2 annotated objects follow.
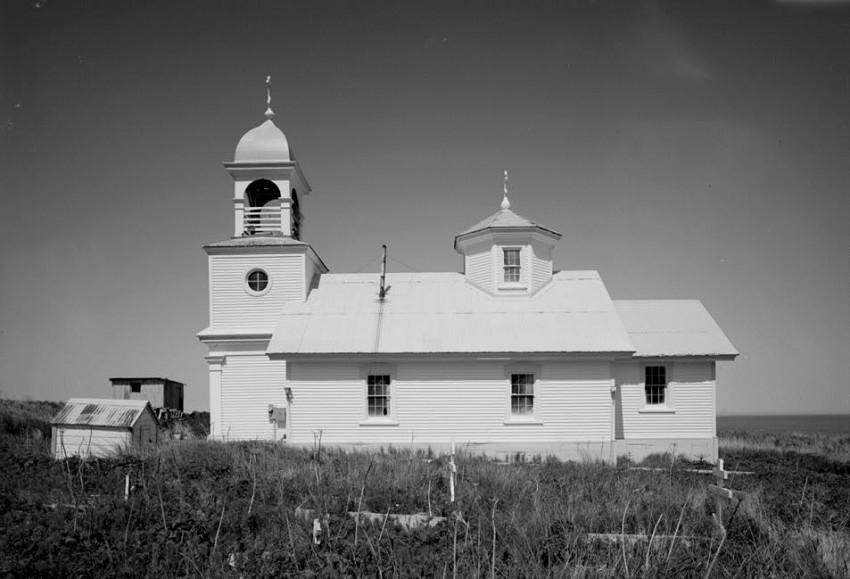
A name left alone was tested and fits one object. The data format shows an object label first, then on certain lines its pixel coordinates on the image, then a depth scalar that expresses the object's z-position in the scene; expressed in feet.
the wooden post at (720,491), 30.93
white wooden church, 72.38
